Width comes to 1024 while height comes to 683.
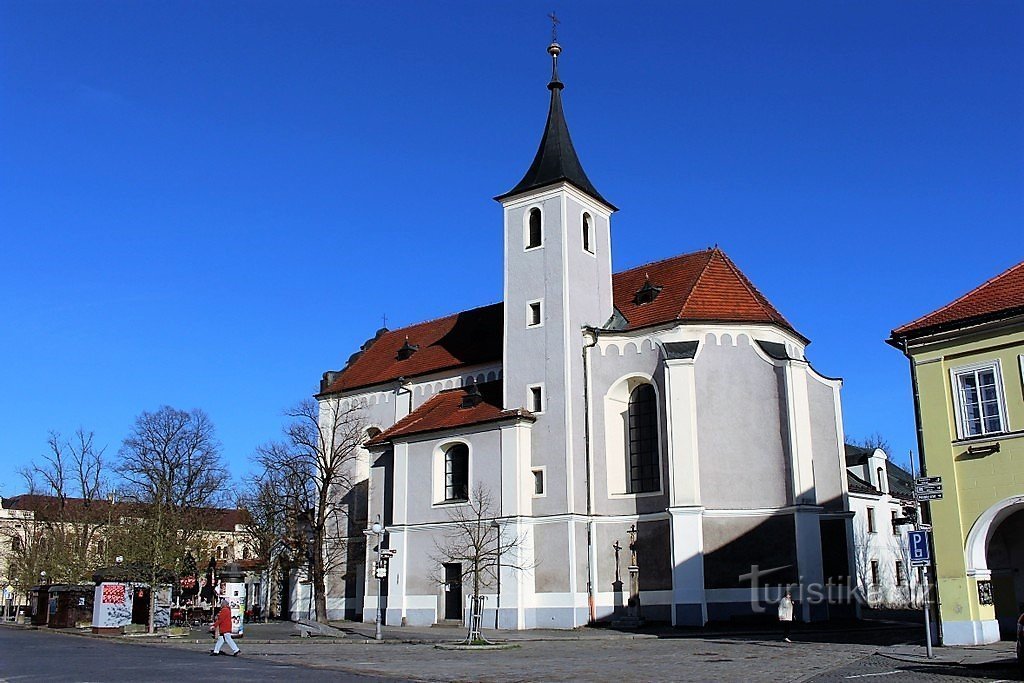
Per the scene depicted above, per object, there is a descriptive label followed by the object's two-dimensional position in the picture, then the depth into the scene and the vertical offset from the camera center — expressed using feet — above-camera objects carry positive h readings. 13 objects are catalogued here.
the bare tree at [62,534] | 164.66 +5.10
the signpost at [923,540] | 66.03 +0.87
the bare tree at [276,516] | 153.38 +6.91
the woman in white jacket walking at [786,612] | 109.29 -6.54
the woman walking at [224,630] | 80.69 -5.93
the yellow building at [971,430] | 71.82 +9.27
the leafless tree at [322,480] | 150.30 +12.51
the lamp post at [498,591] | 121.70 -4.35
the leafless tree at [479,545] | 122.42 +1.55
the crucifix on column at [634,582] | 119.17 -3.30
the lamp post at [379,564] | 103.54 -0.76
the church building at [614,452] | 116.37 +13.31
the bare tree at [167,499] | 124.16 +11.50
